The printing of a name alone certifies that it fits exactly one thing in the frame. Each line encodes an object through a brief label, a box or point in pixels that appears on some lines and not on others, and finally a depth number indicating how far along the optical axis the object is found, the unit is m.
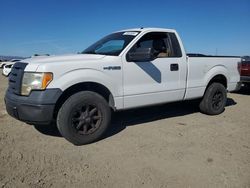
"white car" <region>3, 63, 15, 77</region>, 14.88
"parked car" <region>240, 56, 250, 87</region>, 7.36
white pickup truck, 3.08
